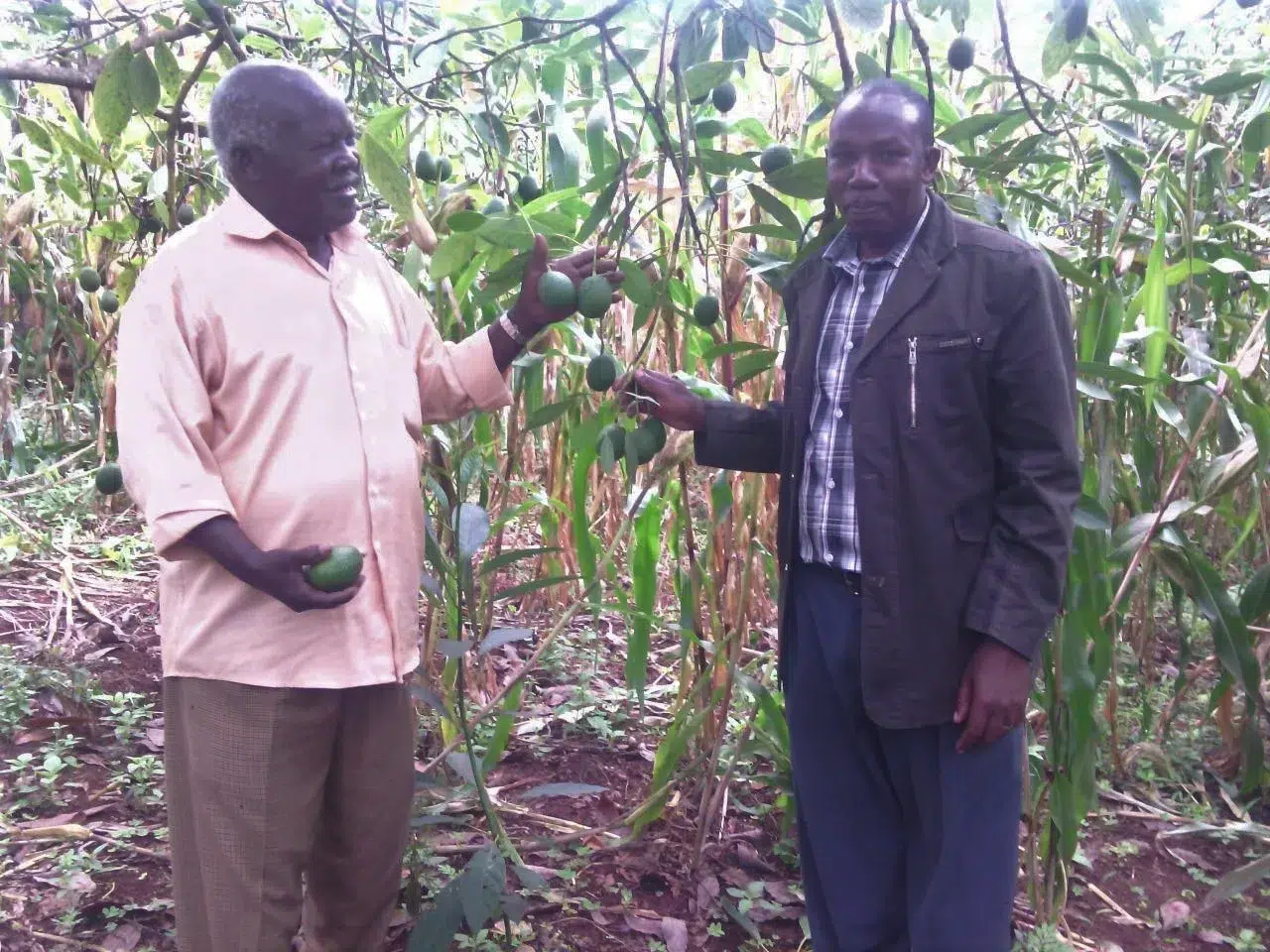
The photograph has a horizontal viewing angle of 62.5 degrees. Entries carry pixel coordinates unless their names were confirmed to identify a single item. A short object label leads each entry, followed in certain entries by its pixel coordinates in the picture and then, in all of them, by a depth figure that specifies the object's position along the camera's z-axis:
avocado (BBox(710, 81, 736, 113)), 1.83
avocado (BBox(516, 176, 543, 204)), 1.98
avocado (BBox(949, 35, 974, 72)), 1.65
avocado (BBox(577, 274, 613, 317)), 1.47
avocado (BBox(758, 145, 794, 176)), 1.63
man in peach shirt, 1.25
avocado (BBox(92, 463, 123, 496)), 2.04
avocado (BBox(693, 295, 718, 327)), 1.77
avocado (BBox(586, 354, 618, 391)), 1.65
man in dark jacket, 1.27
